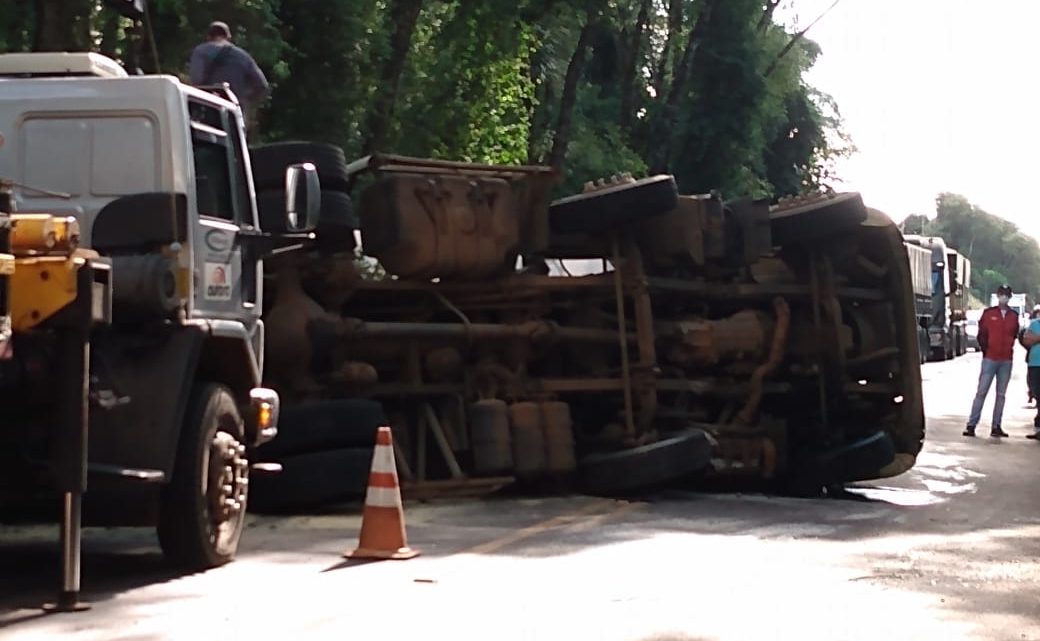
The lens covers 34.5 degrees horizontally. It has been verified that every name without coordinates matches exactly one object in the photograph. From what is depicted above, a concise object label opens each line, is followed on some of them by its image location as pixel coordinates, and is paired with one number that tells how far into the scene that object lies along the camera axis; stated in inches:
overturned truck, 471.5
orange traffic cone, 356.8
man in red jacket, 814.5
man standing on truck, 419.5
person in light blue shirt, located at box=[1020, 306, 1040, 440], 834.2
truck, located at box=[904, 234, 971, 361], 1840.6
